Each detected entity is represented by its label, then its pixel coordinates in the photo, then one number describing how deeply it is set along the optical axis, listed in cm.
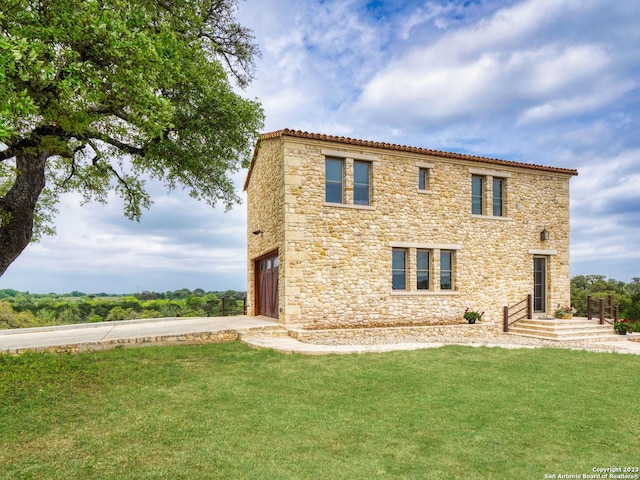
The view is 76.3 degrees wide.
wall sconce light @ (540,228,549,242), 1681
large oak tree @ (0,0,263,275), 651
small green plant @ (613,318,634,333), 1481
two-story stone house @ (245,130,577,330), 1327
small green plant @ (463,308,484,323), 1501
